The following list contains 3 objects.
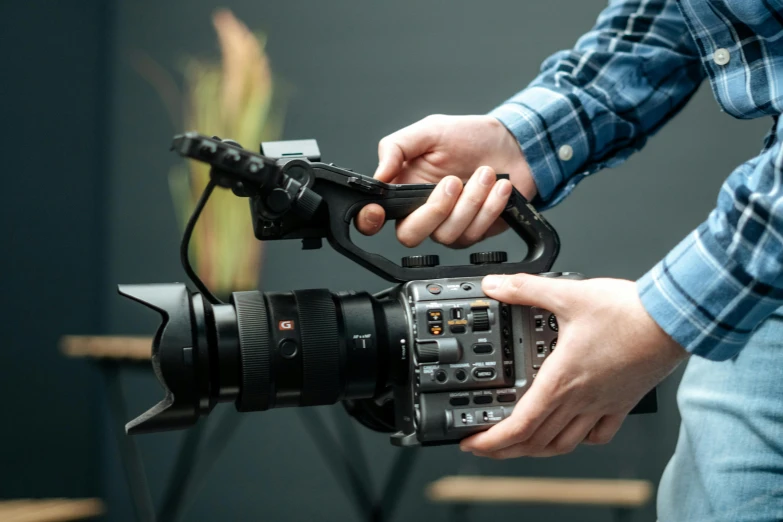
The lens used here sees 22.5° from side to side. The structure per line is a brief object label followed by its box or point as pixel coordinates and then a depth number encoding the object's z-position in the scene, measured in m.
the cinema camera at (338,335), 1.32
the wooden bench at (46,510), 2.00
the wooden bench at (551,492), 2.27
